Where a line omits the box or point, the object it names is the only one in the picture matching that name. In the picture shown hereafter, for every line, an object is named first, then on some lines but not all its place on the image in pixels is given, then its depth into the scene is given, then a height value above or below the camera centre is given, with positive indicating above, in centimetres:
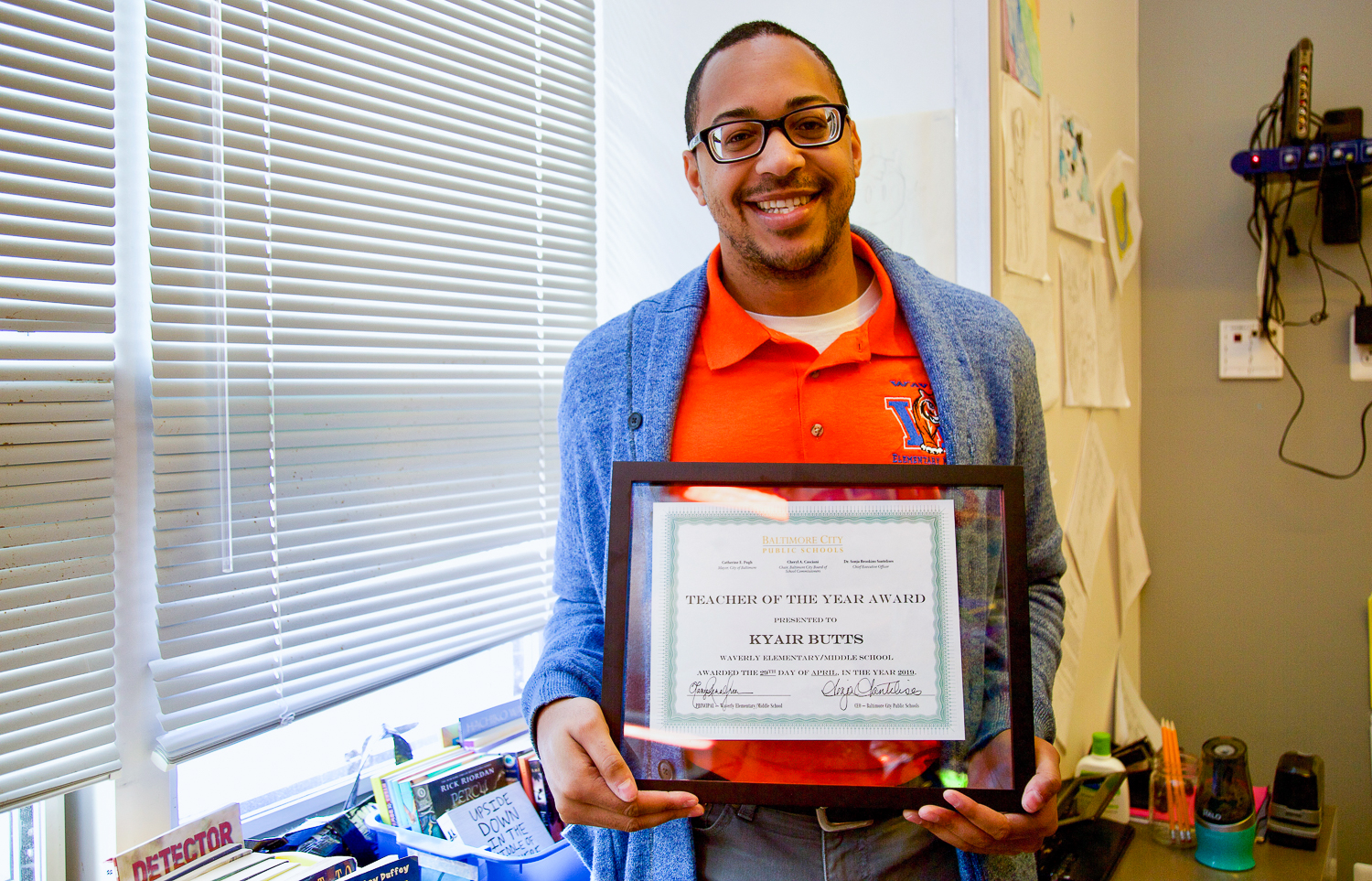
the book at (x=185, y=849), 104 -52
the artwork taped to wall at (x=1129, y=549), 234 -35
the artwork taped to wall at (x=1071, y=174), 185 +56
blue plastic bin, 126 -63
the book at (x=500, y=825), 130 -60
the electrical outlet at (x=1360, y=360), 222 +15
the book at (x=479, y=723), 156 -53
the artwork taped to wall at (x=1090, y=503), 193 -19
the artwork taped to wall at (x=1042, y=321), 165 +21
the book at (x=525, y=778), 142 -57
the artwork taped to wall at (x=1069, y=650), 176 -48
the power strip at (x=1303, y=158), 205 +64
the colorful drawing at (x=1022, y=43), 158 +73
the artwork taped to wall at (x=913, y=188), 162 +46
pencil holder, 171 -80
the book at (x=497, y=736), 157 -56
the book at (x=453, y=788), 131 -55
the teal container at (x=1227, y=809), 162 -74
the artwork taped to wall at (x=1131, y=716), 225 -78
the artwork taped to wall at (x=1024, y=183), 160 +47
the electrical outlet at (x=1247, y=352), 235 +19
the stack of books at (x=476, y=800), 130 -57
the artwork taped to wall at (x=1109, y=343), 215 +21
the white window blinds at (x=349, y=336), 125 +17
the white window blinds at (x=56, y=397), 106 +6
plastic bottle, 178 -72
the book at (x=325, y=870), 107 -55
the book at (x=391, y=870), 111 -57
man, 99 +7
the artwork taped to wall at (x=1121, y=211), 224 +57
